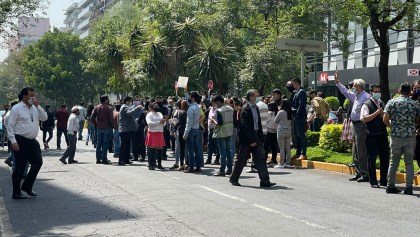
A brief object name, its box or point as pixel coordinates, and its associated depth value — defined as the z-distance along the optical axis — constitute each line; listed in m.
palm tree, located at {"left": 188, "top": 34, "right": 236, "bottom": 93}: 31.41
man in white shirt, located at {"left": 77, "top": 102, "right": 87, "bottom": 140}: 31.43
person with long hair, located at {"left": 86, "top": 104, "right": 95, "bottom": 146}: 29.12
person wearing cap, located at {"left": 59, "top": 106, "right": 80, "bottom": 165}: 18.72
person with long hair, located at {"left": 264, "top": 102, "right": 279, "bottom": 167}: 16.50
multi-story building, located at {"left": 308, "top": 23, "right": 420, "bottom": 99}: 33.78
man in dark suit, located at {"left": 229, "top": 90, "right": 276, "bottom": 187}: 12.45
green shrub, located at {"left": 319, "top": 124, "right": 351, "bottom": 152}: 17.52
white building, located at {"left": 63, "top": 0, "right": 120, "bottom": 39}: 132.00
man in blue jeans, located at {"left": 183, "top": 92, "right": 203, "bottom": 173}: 15.29
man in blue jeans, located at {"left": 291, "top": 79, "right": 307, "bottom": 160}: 15.77
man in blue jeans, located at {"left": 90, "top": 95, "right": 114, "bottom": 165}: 18.59
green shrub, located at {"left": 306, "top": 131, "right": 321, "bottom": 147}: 19.45
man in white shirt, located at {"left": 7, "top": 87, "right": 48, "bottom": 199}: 11.01
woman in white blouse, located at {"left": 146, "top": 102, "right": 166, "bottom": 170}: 16.36
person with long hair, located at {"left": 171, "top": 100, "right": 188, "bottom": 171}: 15.88
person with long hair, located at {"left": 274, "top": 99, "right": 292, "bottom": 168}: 15.97
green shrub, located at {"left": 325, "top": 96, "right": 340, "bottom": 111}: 28.28
